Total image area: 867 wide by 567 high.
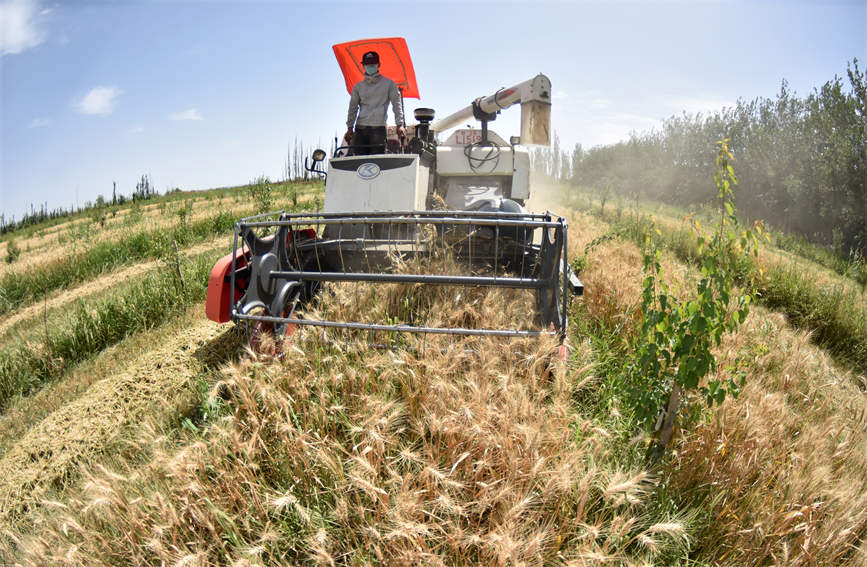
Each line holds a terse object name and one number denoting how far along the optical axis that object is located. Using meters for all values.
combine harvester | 2.84
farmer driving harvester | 5.20
